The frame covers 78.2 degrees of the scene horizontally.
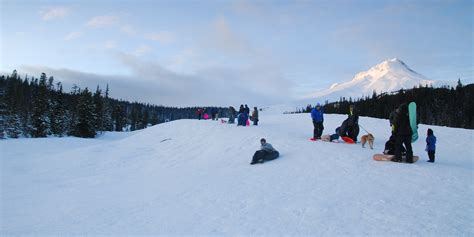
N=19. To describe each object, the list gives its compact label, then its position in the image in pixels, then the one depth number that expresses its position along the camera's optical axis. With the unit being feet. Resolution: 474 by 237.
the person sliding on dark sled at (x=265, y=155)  43.91
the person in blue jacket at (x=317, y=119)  58.44
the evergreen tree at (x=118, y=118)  318.24
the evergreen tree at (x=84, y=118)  188.85
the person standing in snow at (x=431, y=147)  39.63
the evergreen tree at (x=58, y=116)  191.62
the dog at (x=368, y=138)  47.37
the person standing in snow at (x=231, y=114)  95.15
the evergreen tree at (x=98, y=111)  212.64
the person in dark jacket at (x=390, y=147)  37.93
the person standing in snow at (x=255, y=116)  90.94
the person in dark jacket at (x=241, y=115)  87.30
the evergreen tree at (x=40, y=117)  183.73
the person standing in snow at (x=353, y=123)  55.02
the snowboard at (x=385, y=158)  34.99
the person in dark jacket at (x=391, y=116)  41.33
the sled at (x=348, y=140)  54.75
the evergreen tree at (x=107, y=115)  267.10
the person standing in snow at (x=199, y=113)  118.34
